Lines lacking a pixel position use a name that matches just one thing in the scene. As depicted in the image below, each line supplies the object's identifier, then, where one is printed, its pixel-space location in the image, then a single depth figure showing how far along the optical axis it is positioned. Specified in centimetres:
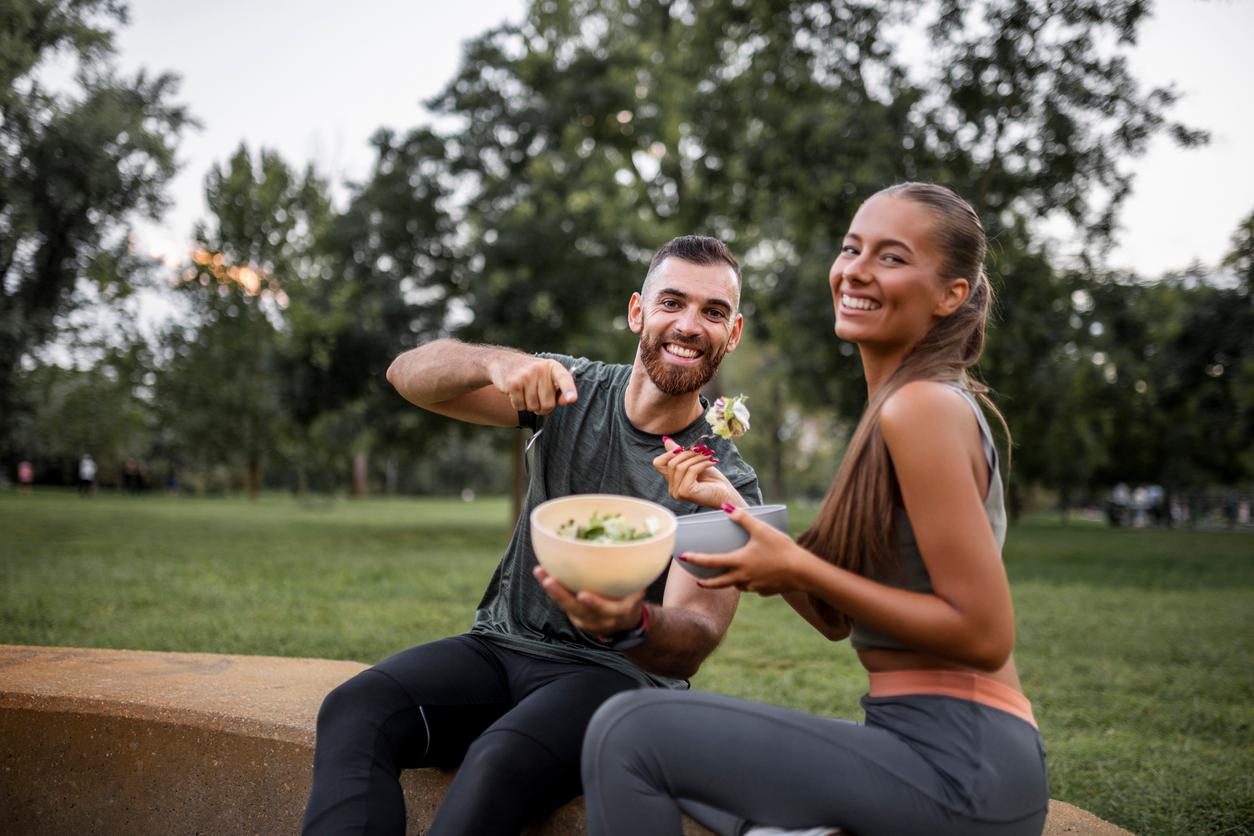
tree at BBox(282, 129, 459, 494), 1596
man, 217
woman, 166
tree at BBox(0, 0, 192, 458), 1344
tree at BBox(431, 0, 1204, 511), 1229
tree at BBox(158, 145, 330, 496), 2873
